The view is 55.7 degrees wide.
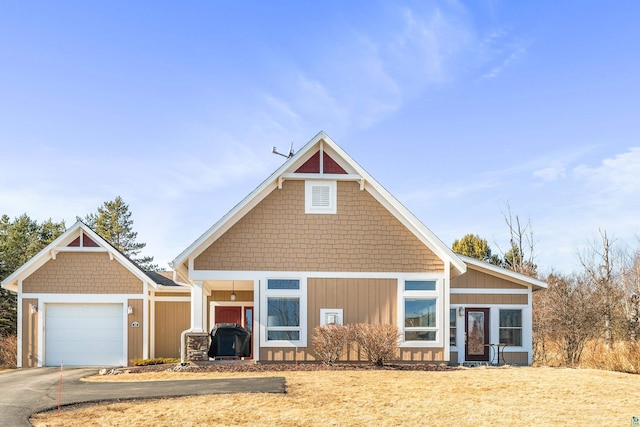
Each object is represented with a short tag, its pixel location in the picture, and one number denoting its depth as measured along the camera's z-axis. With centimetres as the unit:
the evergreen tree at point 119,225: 4969
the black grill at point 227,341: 1728
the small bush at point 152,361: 1927
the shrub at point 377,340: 1634
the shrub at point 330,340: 1639
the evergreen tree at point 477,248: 4328
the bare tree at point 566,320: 2162
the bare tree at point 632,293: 2287
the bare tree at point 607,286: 2261
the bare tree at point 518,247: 3916
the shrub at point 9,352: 2250
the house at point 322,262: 1694
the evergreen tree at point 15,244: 3198
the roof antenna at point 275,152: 1994
